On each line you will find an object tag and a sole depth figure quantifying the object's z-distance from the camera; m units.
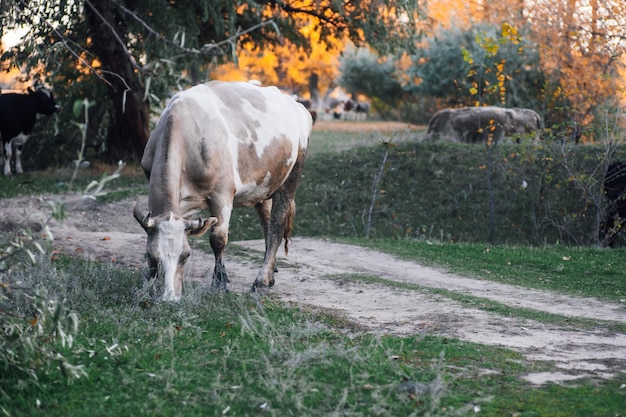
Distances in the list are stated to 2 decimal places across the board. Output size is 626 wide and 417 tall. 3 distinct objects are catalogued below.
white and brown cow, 7.32
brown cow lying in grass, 19.30
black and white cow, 18.08
